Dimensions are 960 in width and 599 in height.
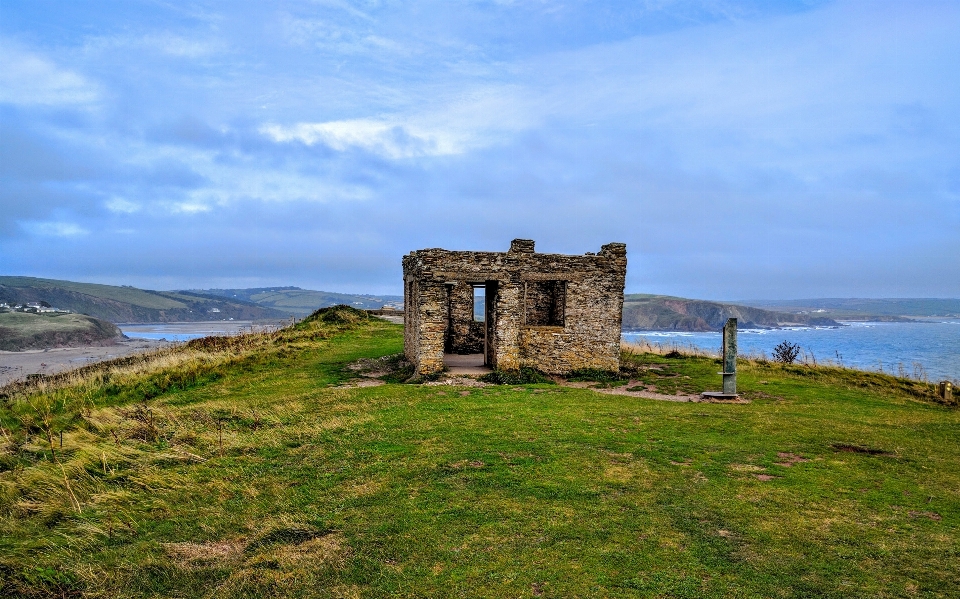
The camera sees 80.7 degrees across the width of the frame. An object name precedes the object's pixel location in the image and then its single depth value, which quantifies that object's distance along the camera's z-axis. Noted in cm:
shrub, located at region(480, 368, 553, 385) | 1883
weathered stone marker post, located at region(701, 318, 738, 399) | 1711
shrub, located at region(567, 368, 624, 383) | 2020
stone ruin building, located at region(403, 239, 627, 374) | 1919
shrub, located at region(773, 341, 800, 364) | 2828
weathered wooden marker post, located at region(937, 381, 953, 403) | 1847
